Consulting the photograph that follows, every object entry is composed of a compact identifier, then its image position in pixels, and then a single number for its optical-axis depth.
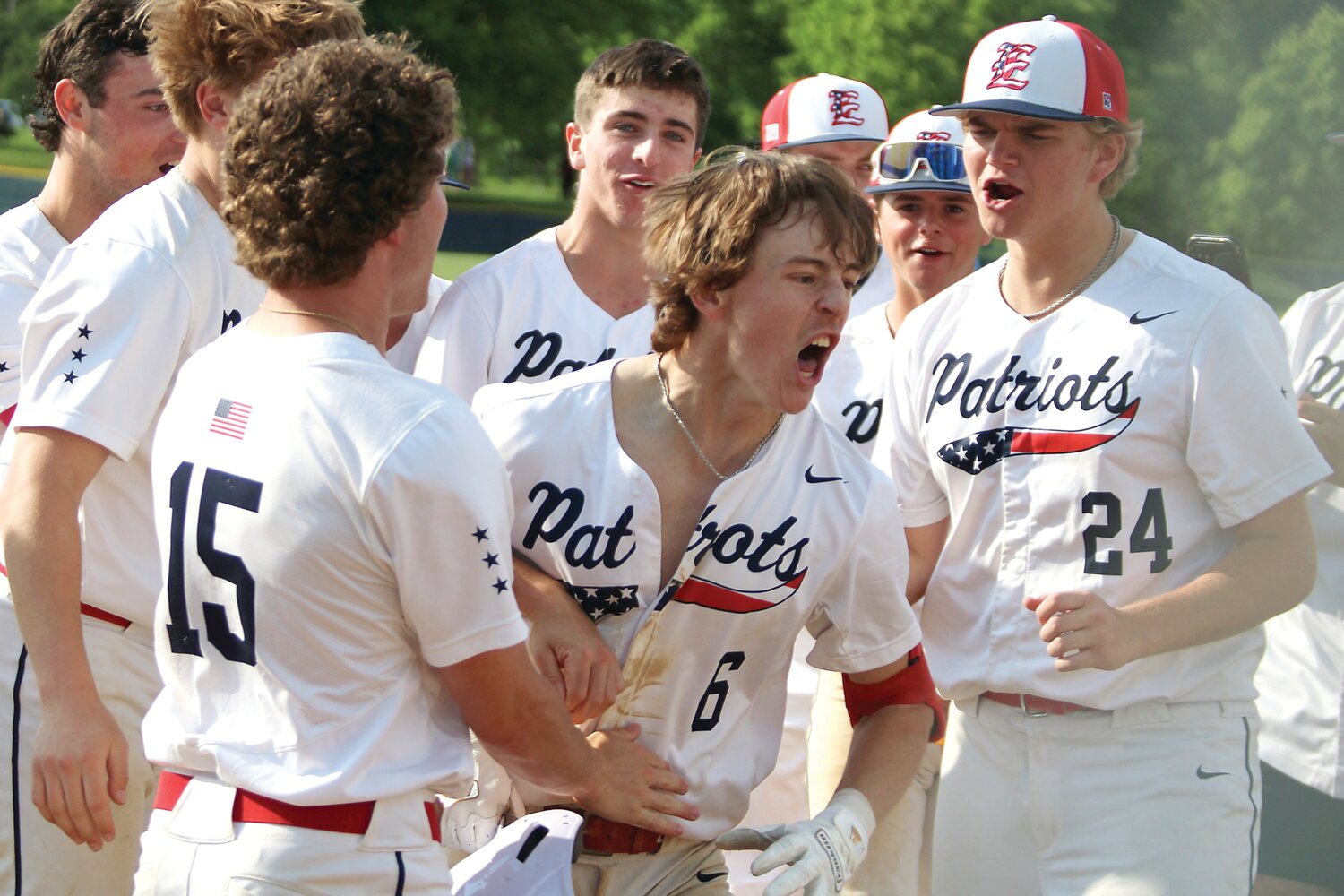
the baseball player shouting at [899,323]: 8.75
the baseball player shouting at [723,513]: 5.79
